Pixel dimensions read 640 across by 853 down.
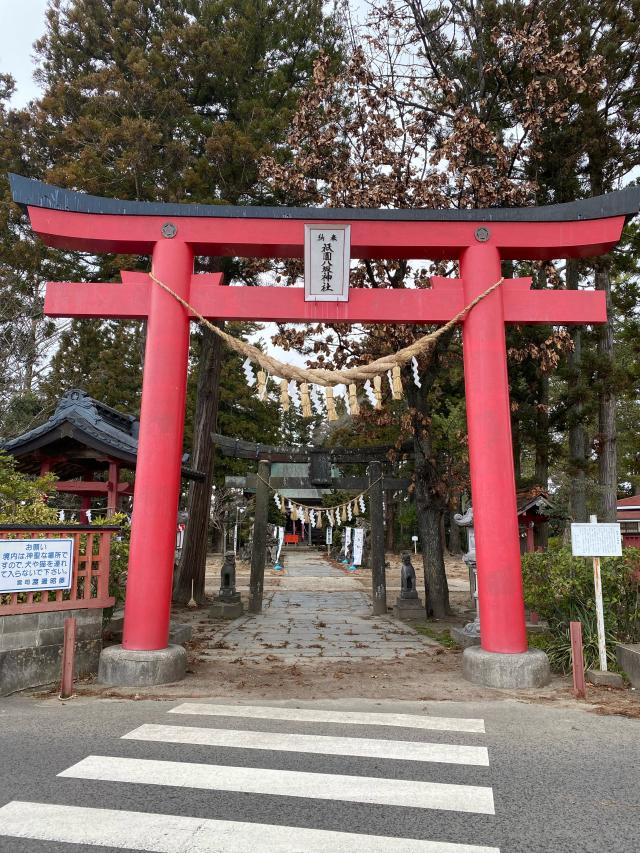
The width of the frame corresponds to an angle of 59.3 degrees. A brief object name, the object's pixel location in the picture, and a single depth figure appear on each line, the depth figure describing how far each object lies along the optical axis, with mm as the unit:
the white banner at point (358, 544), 21281
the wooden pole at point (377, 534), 13195
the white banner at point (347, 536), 24991
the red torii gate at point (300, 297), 6410
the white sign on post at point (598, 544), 6094
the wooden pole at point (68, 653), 5582
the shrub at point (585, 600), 6723
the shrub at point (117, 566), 7660
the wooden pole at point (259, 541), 13141
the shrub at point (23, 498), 7359
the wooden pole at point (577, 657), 5676
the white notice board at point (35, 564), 5741
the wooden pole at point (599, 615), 6090
